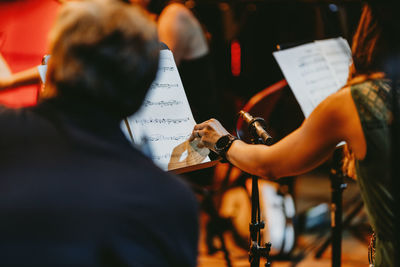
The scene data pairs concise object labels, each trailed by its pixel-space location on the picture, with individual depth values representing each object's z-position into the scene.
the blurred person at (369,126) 2.74
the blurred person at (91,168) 2.26
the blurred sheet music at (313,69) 3.49
